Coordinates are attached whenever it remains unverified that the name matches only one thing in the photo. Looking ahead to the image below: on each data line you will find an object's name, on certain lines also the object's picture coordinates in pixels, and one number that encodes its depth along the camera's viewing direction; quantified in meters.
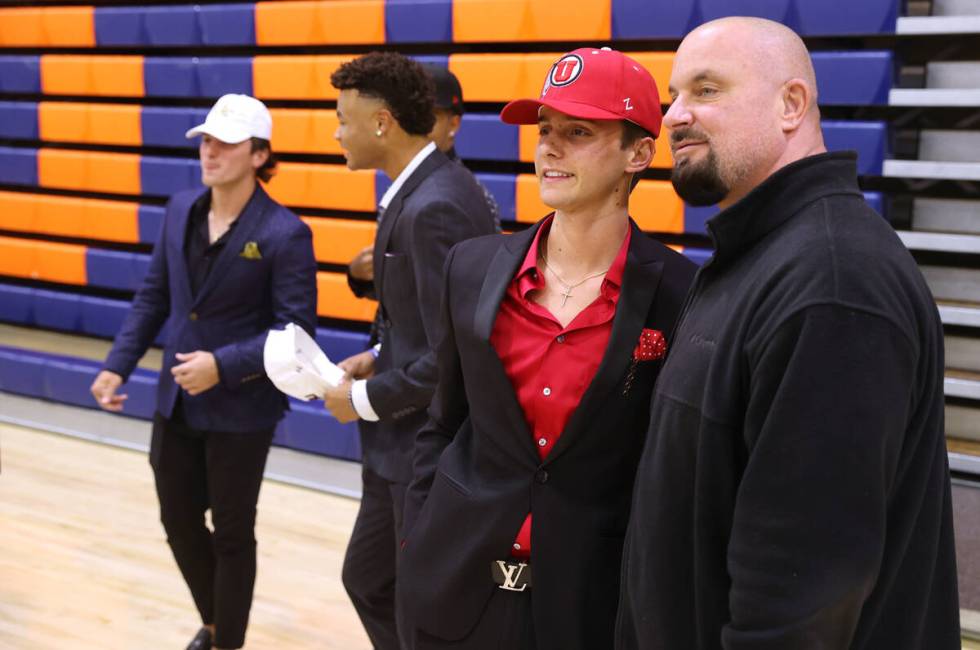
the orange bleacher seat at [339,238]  4.84
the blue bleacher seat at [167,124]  5.35
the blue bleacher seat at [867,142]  3.66
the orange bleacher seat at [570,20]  4.17
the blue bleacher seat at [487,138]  4.46
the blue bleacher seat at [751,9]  3.77
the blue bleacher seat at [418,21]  4.56
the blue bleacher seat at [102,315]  5.55
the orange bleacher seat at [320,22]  4.76
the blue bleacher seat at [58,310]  5.71
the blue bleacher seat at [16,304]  5.90
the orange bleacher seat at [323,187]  4.87
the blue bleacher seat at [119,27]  5.45
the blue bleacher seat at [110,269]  5.52
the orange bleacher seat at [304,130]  4.93
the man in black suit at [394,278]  2.46
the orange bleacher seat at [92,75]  5.52
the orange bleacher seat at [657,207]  4.09
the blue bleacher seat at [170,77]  5.32
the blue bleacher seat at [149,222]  5.43
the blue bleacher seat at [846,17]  3.62
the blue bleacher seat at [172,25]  5.27
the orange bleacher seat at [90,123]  5.55
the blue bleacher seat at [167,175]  5.36
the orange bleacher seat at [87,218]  5.57
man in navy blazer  2.91
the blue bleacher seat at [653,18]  3.99
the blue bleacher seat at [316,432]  4.77
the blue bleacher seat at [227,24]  5.11
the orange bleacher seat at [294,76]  4.91
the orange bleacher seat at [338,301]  4.86
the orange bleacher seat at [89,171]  5.56
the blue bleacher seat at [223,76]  5.15
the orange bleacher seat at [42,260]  5.72
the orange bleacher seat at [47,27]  5.64
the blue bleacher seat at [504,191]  4.45
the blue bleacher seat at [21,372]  5.66
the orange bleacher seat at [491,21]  4.36
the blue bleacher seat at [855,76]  3.64
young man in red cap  1.67
